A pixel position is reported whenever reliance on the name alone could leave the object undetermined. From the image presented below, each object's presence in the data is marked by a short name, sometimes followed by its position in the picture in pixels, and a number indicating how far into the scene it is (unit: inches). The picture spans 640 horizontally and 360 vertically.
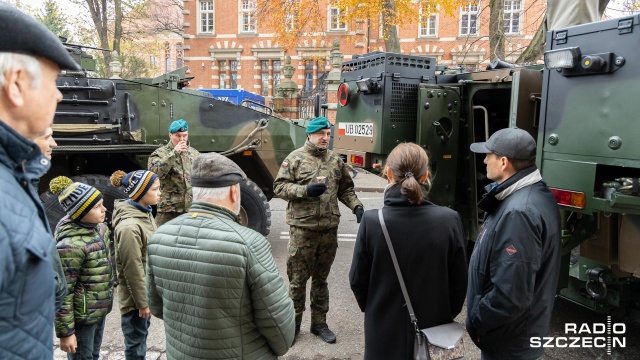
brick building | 999.6
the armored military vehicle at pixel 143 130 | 230.7
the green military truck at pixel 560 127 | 109.3
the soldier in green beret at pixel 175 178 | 190.2
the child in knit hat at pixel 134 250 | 118.5
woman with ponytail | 89.4
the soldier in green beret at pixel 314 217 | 152.2
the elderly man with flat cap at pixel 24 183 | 43.3
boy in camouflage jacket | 106.4
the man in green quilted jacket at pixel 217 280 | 74.2
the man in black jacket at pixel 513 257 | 87.4
